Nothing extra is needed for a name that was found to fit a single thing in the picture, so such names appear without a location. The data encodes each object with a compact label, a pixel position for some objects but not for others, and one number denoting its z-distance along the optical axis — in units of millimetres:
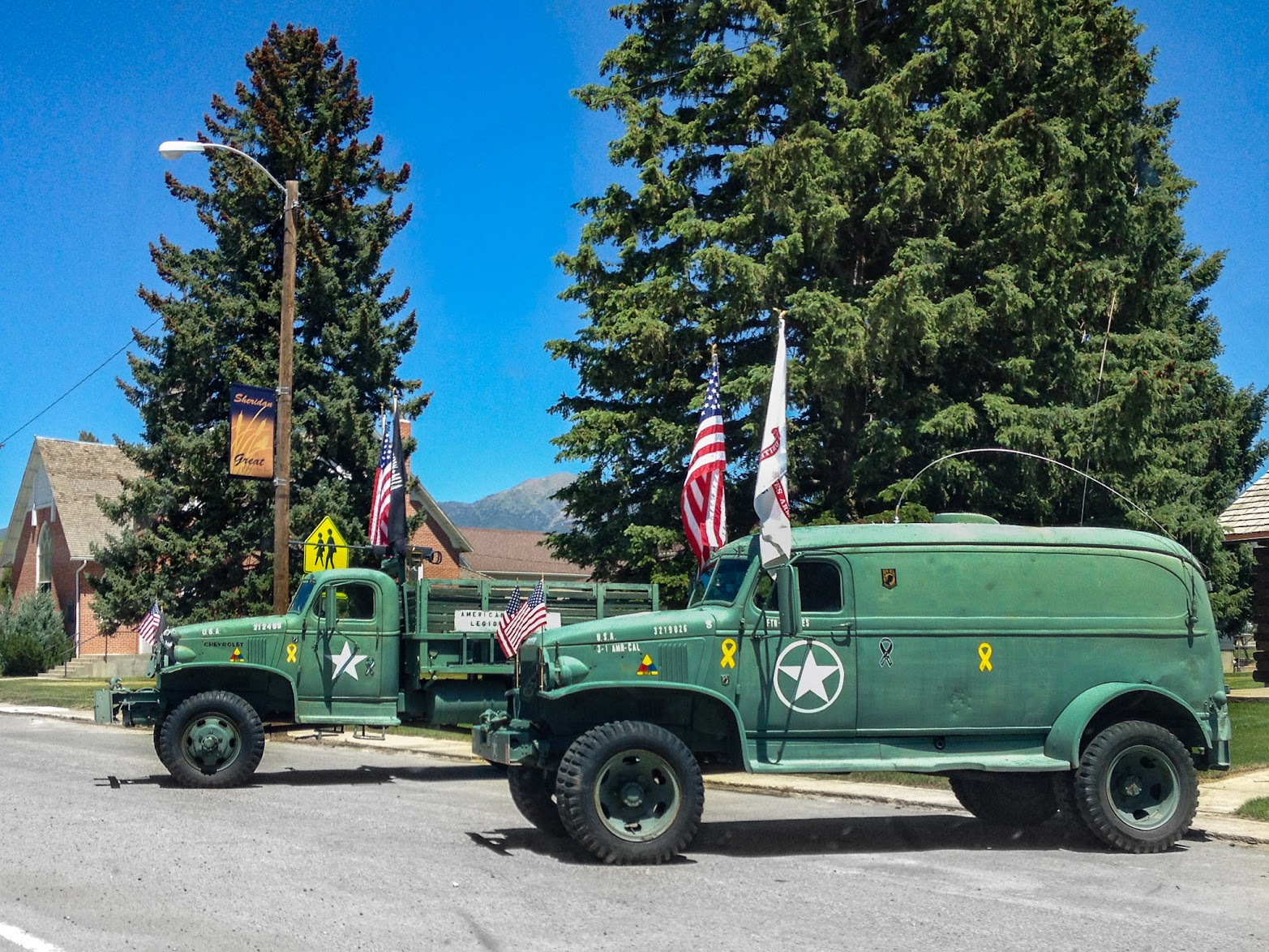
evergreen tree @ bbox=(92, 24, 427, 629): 28797
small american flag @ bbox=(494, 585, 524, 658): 15805
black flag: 18375
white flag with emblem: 9641
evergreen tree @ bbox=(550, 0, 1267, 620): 21109
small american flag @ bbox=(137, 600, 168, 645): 25386
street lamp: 20594
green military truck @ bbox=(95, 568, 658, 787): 14438
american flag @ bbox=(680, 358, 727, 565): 14789
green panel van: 9531
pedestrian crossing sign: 21141
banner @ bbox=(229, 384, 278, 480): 21172
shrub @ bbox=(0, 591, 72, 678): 43438
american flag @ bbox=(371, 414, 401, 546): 19516
